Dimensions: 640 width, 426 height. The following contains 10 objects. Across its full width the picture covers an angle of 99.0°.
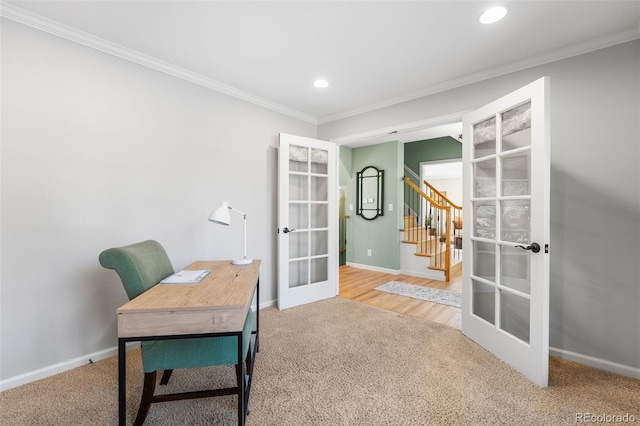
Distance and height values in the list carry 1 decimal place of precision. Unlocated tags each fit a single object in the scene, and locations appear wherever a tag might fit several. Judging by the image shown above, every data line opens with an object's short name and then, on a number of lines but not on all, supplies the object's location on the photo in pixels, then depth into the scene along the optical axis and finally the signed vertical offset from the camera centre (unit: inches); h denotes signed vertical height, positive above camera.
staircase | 182.1 -19.2
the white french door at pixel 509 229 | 70.6 -4.3
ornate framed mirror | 204.8 +16.5
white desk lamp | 77.5 -0.5
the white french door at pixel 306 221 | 125.0 -3.7
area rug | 136.6 -43.4
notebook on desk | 63.9 -15.8
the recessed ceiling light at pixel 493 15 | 68.0 +51.1
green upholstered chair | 53.8 -27.6
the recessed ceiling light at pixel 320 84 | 107.3 +52.1
